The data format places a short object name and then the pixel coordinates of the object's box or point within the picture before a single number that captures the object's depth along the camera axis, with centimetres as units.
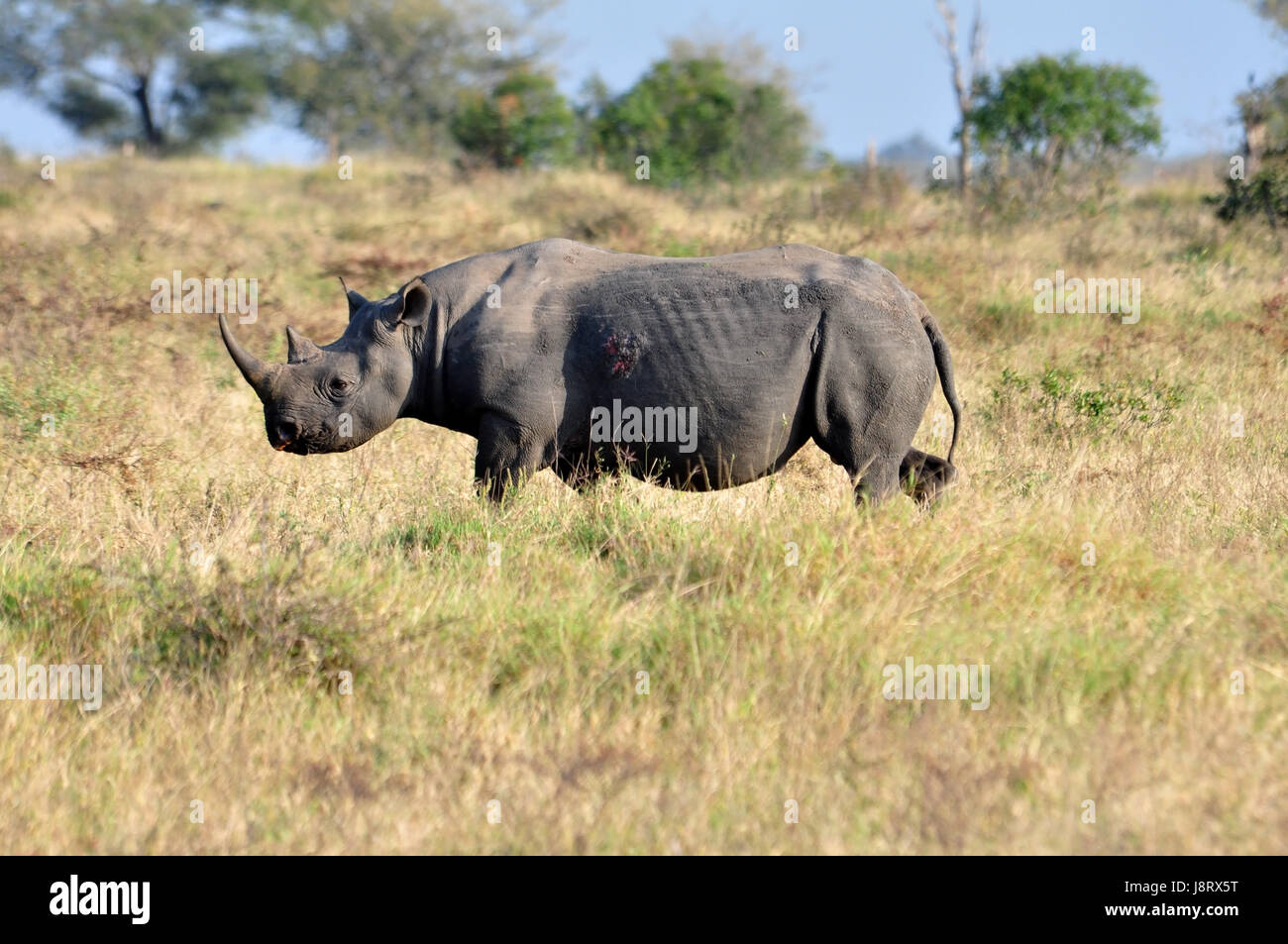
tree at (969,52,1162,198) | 1825
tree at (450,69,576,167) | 2358
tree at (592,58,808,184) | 2162
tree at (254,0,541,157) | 3931
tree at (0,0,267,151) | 4050
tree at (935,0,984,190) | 2333
